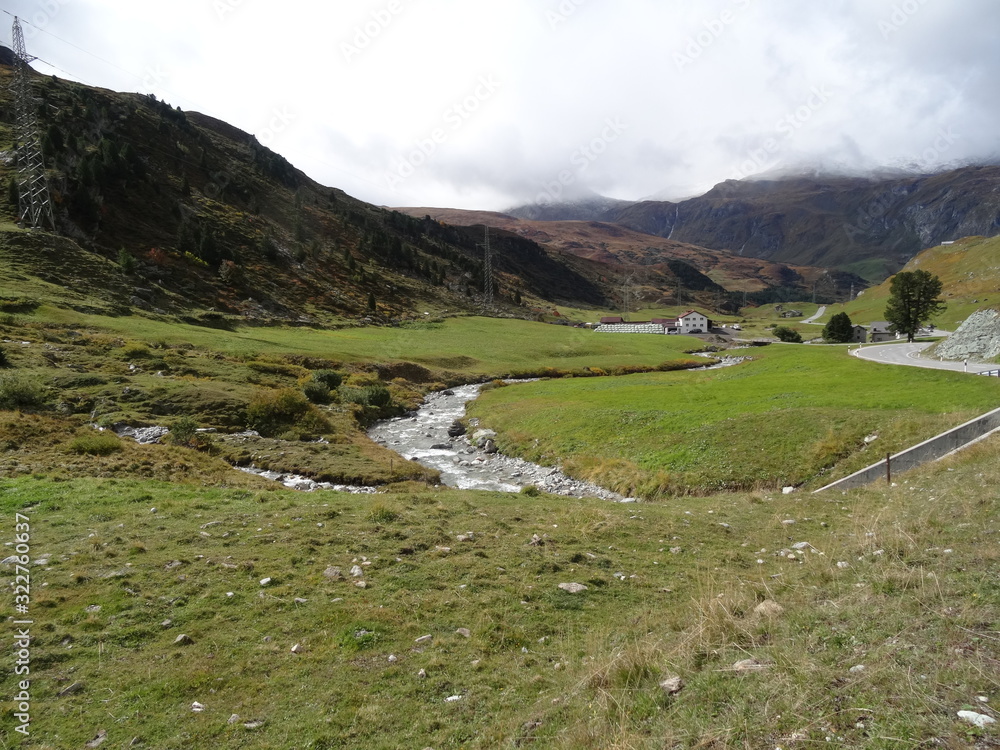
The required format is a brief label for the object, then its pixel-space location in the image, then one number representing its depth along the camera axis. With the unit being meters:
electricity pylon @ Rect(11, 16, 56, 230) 75.49
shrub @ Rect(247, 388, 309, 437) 33.97
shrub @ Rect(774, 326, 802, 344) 131.25
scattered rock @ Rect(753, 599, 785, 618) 7.81
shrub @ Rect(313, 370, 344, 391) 48.99
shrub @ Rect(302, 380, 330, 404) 44.66
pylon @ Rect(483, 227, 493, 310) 156.02
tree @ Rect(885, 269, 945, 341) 80.19
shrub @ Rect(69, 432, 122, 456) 21.73
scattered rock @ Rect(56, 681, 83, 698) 7.30
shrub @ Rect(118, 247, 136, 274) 75.94
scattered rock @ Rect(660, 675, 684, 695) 6.38
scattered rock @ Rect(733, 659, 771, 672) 6.25
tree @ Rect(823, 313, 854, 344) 115.56
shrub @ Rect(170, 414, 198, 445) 27.19
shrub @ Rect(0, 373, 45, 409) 27.02
